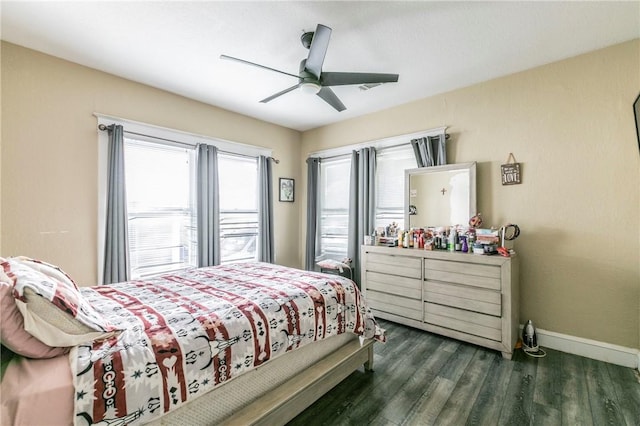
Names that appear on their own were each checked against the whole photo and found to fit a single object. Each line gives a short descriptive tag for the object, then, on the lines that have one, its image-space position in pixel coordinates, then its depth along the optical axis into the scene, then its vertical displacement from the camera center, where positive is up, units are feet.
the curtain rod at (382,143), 10.88 +3.18
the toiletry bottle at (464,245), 9.08 -1.02
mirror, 9.96 +0.71
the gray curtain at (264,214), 13.39 +0.02
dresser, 8.05 -2.57
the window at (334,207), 13.85 +0.36
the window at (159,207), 9.83 +0.30
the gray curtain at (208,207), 11.17 +0.30
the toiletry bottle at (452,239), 9.35 -0.85
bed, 3.30 -1.99
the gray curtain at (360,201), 12.47 +0.59
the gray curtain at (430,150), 10.50 +2.47
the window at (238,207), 12.35 +0.35
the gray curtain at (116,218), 8.93 -0.11
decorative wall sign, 9.11 +1.39
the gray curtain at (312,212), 14.55 +0.12
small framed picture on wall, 14.67 +1.34
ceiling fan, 6.59 +3.49
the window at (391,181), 11.86 +1.44
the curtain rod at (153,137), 8.94 +2.82
